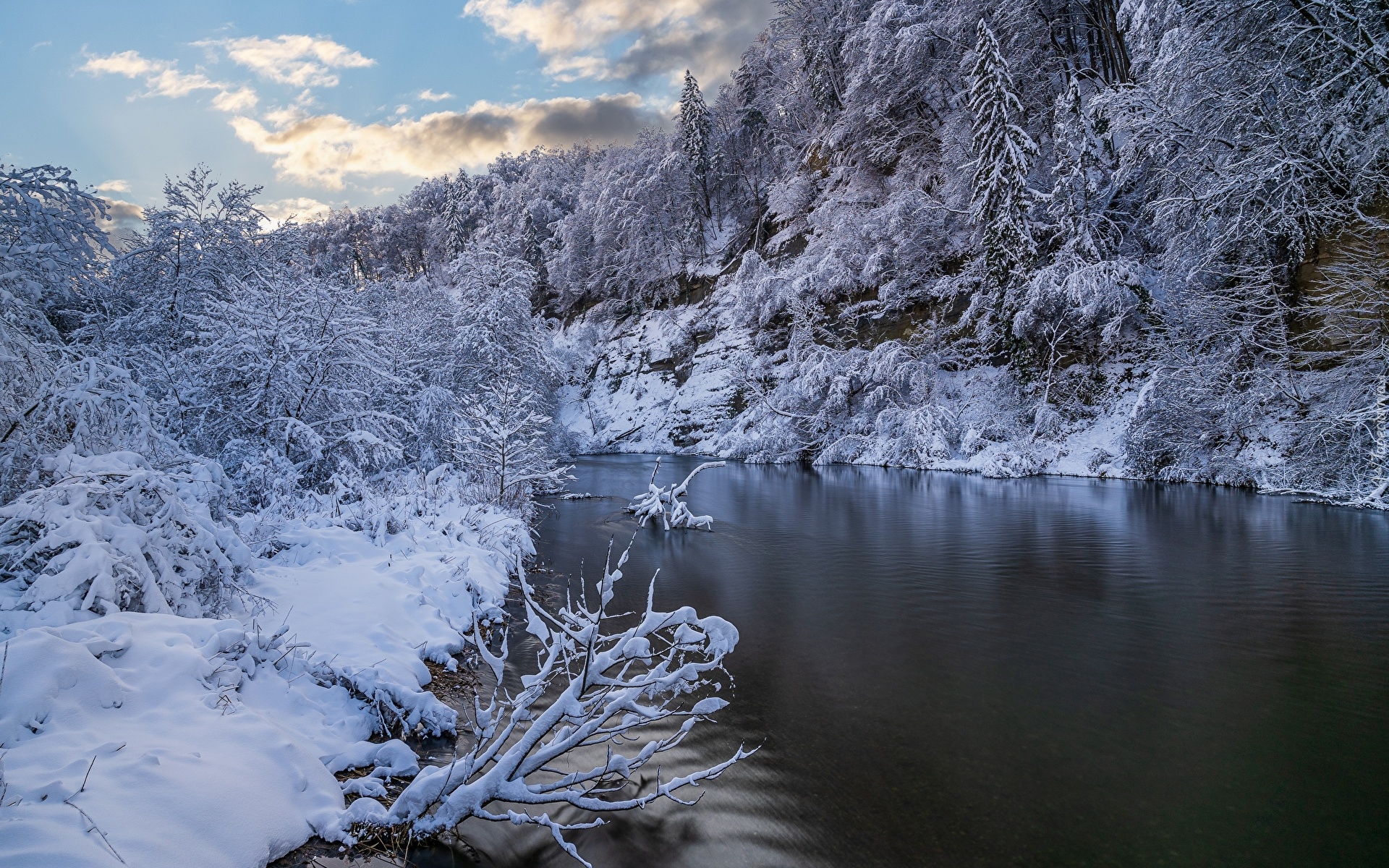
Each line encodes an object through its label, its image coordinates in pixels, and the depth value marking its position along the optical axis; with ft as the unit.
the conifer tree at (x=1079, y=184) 71.26
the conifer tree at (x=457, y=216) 212.84
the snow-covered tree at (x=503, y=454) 45.52
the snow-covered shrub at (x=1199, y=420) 53.26
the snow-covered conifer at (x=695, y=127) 163.22
